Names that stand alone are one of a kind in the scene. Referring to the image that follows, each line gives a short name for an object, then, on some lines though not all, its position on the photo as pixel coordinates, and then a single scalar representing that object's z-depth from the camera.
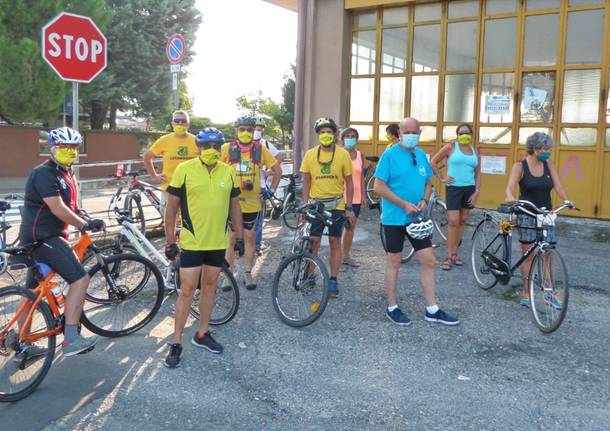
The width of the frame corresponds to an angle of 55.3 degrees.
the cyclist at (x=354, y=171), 7.20
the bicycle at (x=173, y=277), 5.24
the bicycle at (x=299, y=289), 5.25
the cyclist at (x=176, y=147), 7.23
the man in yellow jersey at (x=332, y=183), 5.98
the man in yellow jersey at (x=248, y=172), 6.26
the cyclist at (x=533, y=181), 5.70
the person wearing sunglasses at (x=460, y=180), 7.05
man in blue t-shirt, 5.25
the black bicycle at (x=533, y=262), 5.08
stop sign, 6.91
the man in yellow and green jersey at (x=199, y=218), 4.36
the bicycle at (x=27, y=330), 3.92
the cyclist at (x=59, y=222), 4.18
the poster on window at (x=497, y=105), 10.10
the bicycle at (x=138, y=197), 8.77
